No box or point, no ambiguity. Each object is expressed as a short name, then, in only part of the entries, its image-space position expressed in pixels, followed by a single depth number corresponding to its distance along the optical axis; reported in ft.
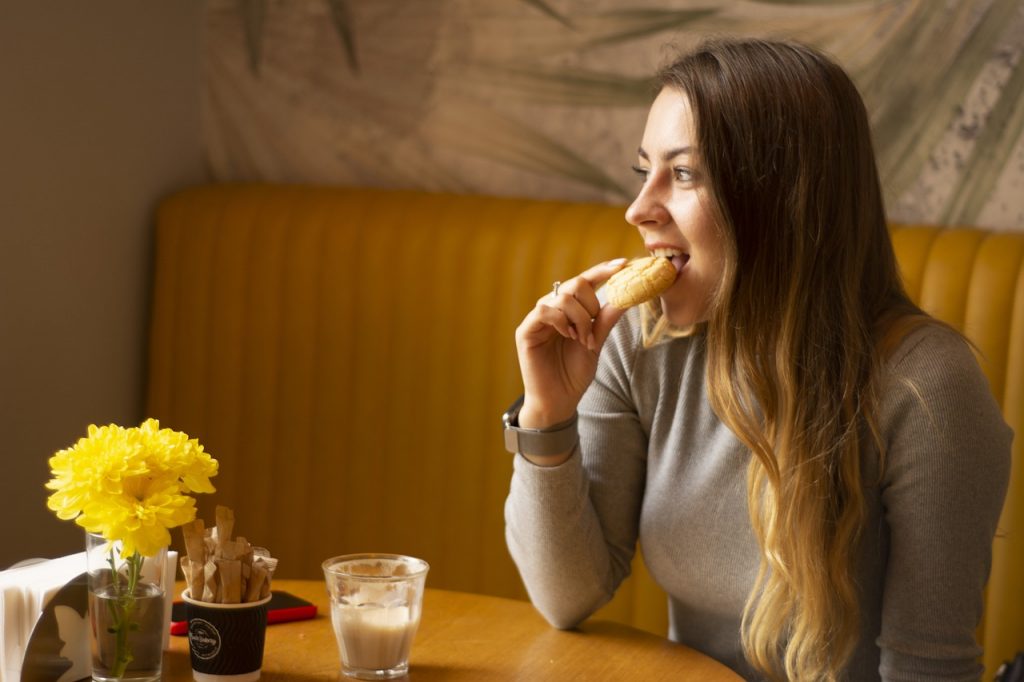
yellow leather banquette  8.04
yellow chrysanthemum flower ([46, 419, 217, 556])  3.52
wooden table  4.25
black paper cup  3.88
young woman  4.83
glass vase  3.67
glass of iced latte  4.07
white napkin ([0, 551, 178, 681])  3.79
